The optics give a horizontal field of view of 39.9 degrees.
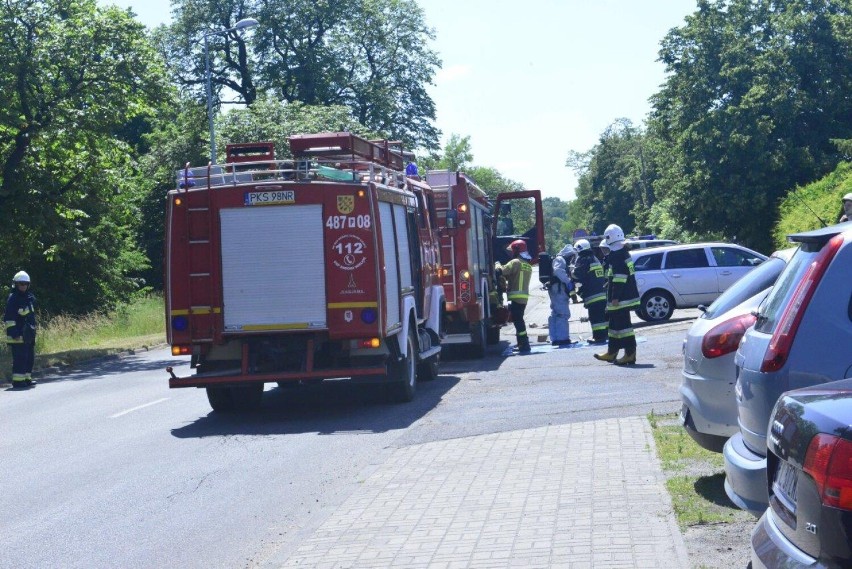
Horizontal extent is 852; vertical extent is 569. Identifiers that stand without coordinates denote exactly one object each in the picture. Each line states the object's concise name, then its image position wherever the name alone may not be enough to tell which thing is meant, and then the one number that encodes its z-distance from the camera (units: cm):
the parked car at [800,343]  543
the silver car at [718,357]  782
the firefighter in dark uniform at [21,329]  2020
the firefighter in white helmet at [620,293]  1612
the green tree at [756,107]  4700
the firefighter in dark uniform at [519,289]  2075
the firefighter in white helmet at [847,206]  1241
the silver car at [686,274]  2644
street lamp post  3492
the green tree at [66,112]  2716
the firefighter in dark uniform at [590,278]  2033
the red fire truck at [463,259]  1895
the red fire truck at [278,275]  1318
